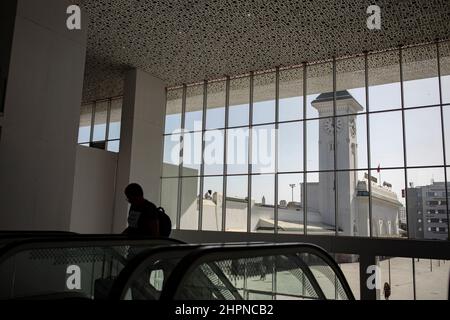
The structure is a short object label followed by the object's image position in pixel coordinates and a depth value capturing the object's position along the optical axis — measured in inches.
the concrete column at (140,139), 528.1
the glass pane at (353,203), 464.8
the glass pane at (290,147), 503.2
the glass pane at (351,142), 471.8
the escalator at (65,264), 110.6
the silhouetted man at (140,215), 202.4
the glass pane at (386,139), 453.6
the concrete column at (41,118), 299.1
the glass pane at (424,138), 432.1
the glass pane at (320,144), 489.7
